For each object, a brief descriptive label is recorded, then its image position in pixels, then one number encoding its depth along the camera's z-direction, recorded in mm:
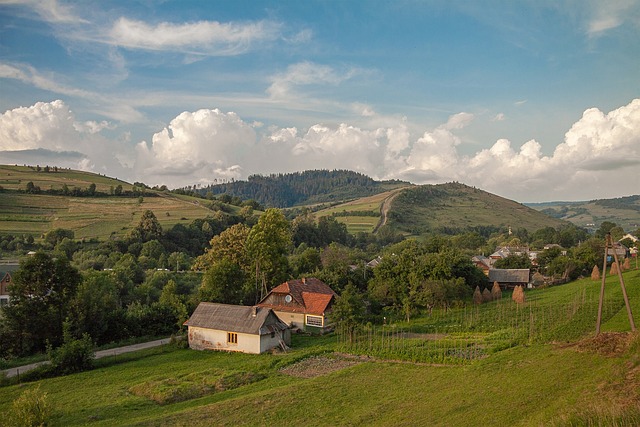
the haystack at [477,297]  51125
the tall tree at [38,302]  34250
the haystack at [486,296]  52666
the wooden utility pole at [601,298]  23134
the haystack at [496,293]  54072
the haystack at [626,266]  65800
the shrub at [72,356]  29172
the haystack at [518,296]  48022
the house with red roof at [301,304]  40375
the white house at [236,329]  33188
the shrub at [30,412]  16797
